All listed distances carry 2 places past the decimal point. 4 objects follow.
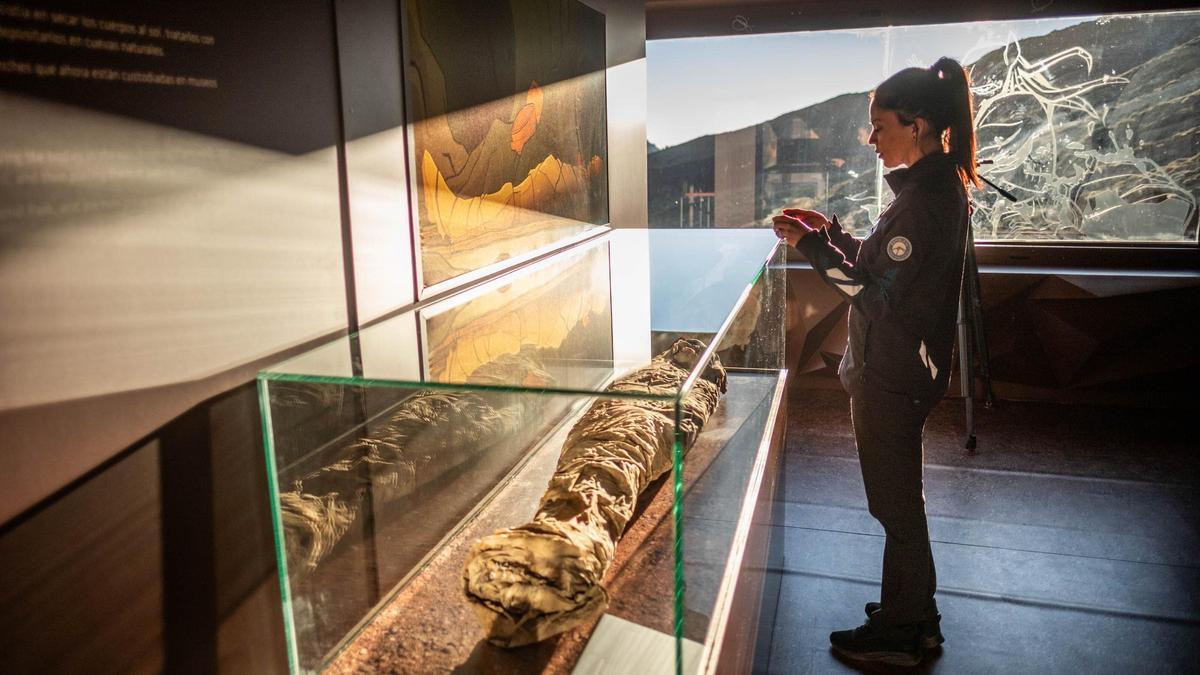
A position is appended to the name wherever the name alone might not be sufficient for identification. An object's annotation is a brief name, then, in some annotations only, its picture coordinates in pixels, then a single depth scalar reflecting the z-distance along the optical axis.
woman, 2.08
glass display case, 1.05
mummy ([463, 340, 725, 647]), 1.07
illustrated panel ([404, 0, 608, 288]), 1.94
